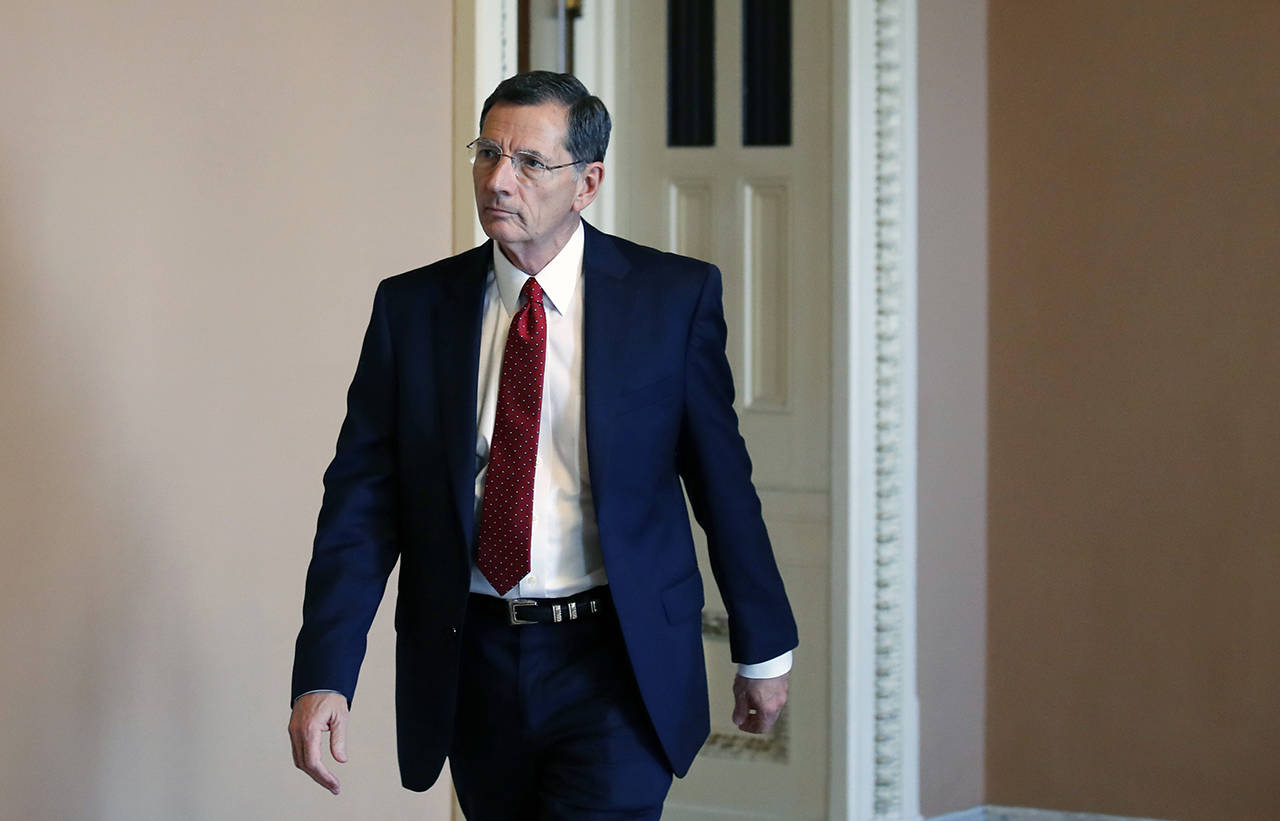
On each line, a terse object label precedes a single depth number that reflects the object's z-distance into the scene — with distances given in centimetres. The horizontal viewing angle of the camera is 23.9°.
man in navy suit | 417
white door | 614
